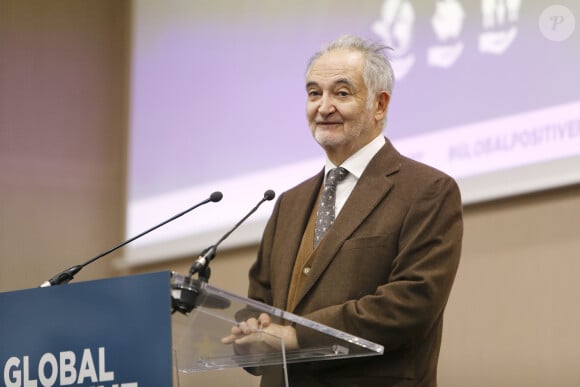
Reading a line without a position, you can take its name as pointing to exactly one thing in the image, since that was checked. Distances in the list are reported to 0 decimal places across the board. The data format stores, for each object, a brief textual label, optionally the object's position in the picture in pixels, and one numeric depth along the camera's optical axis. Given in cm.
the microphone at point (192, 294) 470
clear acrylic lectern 479
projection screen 800
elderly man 532
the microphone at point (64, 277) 530
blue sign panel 457
